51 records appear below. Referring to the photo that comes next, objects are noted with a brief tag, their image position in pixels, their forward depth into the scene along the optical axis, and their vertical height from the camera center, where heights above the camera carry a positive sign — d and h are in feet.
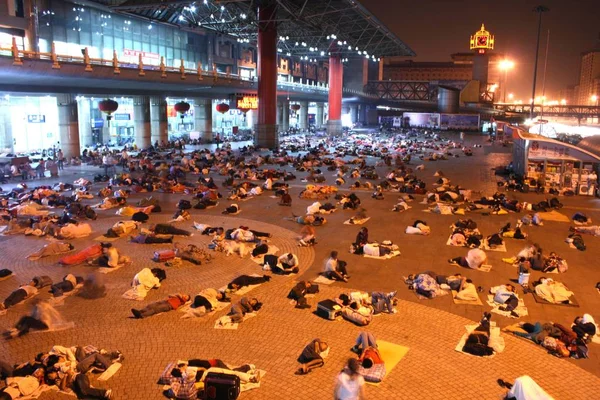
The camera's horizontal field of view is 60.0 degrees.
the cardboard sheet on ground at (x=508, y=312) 36.27 -13.39
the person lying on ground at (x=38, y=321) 33.09 -13.22
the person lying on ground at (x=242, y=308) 34.99 -13.13
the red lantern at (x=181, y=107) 151.53 +2.81
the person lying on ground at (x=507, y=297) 36.73 -12.80
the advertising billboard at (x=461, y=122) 269.44 -1.65
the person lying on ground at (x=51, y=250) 49.32 -12.88
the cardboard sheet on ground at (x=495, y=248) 52.34 -12.89
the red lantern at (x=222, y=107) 166.55 +3.17
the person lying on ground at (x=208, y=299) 36.65 -12.91
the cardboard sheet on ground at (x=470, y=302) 38.24 -13.42
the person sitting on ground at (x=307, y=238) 53.48 -12.29
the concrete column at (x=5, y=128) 141.79 -3.45
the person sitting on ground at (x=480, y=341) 30.81 -13.25
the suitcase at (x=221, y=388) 25.09 -12.98
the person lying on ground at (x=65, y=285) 39.45 -12.96
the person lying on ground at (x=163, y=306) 35.53 -13.15
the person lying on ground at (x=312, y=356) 28.55 -13.38
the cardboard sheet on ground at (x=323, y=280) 42.47 -13.27
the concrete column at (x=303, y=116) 316.89 +1.00
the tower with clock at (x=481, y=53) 368.89 +47.24
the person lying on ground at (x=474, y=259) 45.98 -12.36
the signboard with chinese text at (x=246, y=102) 163.02 +4.71
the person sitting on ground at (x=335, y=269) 42.88 -12.52
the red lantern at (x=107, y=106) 121.80 +2.37
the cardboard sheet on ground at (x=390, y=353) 29.35 -13.73
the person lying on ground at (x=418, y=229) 58.59 -12.39
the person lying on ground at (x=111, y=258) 45.78 -12.55
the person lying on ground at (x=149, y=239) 53.72 -12.60
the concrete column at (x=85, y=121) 172.86 -1.69
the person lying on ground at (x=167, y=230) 56.08 -12.20
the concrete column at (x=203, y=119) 200.13 -0.82
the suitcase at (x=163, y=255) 47.85 -12.70
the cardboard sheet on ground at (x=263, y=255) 47.75 -12.98
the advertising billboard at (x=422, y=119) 275.59 -0.31
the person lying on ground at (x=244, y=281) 40.60 -13.01
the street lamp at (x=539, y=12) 136.26 +28.31
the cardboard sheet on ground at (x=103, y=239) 55.26 -13.03
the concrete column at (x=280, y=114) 272.72 +1.80
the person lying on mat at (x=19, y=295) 37.32 -13.10
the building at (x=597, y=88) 616.31 +38.95
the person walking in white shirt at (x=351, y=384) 23.26 -11.85
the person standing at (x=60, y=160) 117.04 -9.91
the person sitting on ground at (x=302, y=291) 37.63 -12.98
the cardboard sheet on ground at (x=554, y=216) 67.27 -12.67
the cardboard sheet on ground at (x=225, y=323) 34.17 -13.59
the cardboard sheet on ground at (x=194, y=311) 35.86 -13.47
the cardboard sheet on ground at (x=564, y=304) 38.11 -13.37
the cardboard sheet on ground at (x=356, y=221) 64.08 -12.74
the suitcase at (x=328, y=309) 35.47 -13.03
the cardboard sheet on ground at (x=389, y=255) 49.28 -13.03
